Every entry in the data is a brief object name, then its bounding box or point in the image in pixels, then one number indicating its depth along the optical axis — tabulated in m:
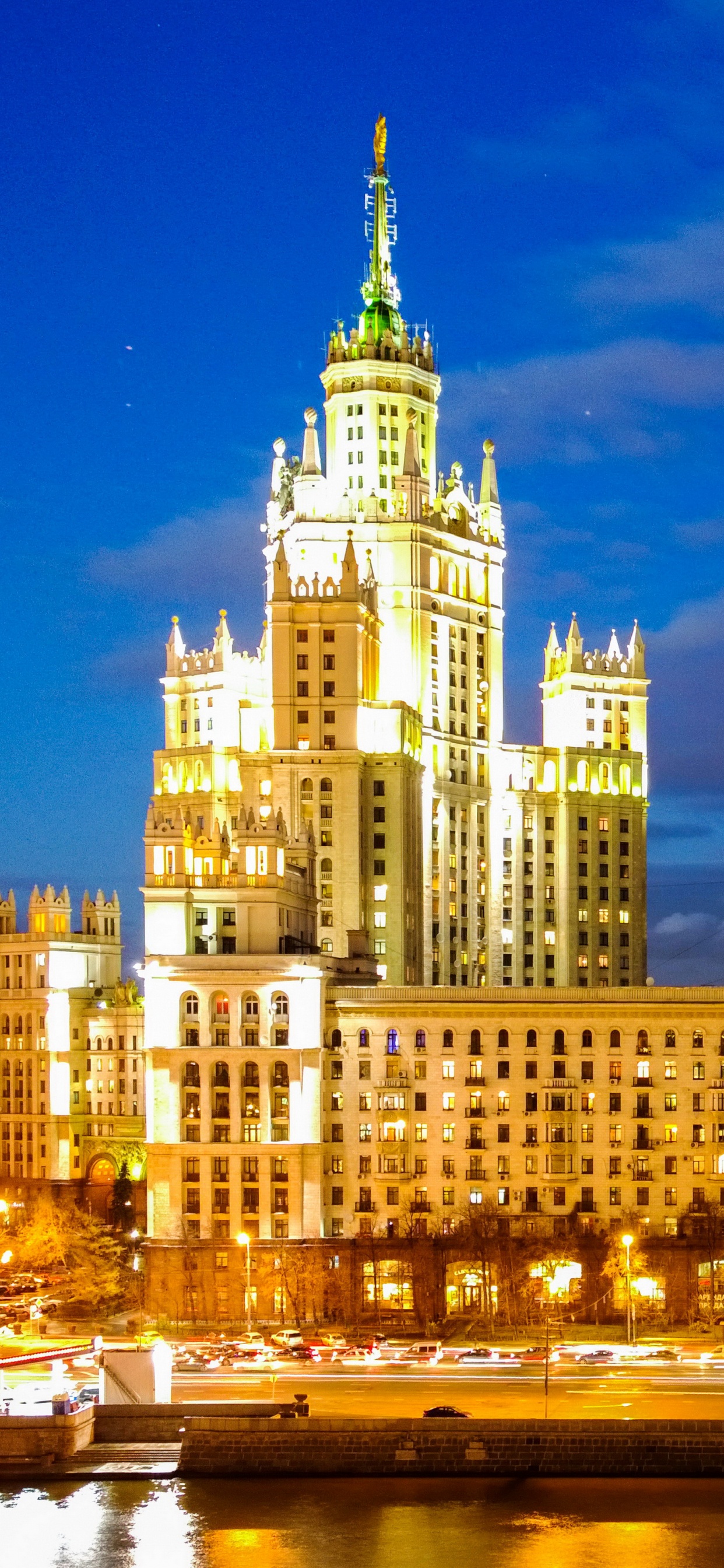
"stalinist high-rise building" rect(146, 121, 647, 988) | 182.00
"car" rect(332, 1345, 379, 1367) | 131.62
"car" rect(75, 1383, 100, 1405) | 117.00
